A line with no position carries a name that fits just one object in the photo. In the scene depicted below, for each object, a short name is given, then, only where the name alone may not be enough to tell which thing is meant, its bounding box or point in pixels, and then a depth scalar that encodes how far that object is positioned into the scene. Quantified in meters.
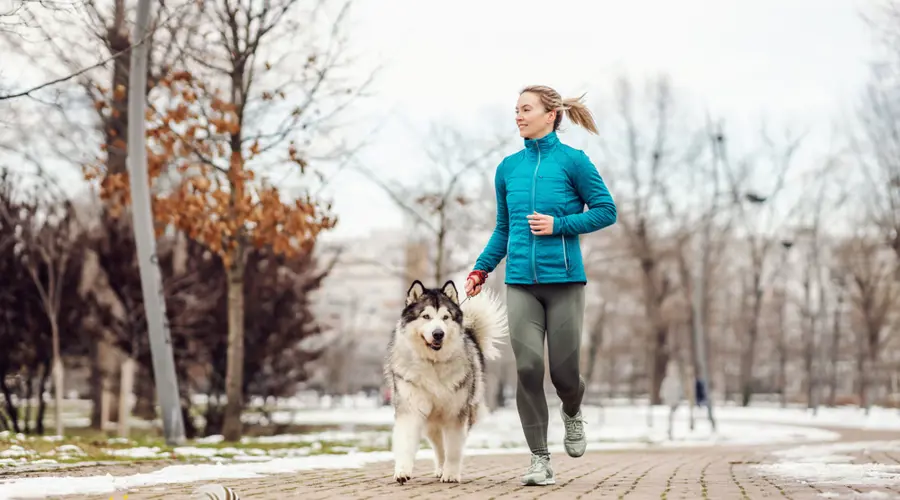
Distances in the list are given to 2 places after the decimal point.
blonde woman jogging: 6.94
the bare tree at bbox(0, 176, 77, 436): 19.45
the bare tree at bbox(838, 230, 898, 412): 45.56
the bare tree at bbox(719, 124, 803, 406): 50.31
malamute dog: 7.30
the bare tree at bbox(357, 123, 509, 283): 25.56
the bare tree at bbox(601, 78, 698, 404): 47.94
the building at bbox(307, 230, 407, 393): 65.31
